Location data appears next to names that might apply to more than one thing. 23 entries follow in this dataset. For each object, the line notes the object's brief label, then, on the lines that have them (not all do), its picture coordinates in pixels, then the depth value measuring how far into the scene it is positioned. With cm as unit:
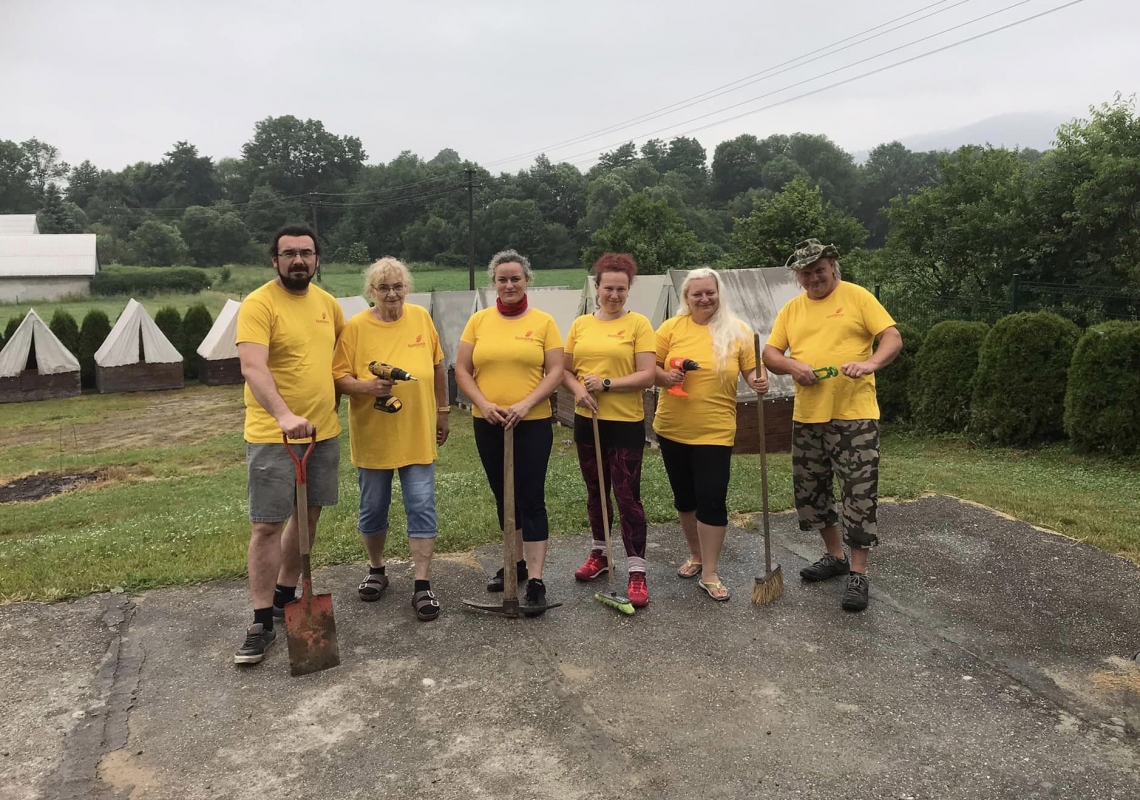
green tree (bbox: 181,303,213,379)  2506
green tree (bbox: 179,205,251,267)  6625
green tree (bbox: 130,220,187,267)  6288
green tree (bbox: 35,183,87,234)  6619
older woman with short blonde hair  389
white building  4400
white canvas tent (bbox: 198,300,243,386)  2381
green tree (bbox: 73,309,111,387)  2327
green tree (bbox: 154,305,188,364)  2498
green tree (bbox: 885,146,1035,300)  1675
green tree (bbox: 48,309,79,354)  2328
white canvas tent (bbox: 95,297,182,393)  2252
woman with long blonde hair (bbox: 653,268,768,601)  402
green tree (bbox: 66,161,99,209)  8050
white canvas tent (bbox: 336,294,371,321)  2534
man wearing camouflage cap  400
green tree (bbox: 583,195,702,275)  3925
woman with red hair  405
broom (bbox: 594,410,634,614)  395
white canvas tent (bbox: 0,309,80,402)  2097
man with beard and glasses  344
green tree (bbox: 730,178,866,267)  2581
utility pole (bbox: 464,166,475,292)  3429
